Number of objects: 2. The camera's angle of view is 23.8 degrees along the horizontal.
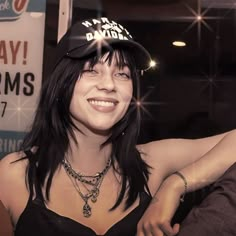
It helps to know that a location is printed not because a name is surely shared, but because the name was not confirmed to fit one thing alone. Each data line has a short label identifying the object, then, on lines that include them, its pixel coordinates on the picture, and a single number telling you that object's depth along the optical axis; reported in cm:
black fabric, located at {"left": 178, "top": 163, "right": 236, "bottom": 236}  85
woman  101
